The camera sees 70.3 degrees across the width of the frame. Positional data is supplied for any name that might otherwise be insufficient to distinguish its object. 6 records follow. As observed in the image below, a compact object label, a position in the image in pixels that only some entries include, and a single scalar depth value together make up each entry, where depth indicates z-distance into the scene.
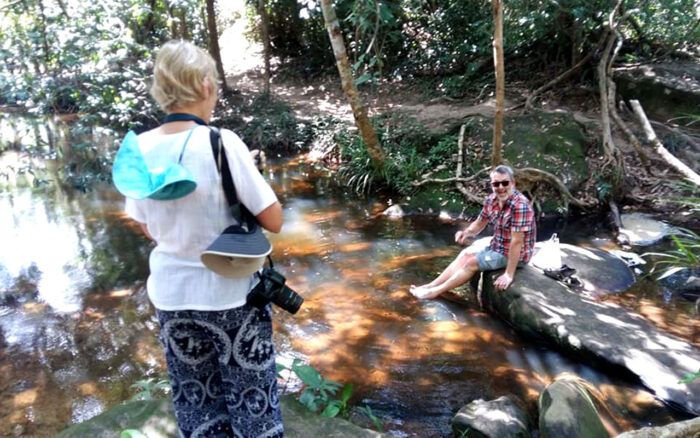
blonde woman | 1.45
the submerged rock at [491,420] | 2.68
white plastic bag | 4.52
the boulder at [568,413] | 2.64
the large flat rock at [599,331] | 3.10
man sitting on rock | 3.96
